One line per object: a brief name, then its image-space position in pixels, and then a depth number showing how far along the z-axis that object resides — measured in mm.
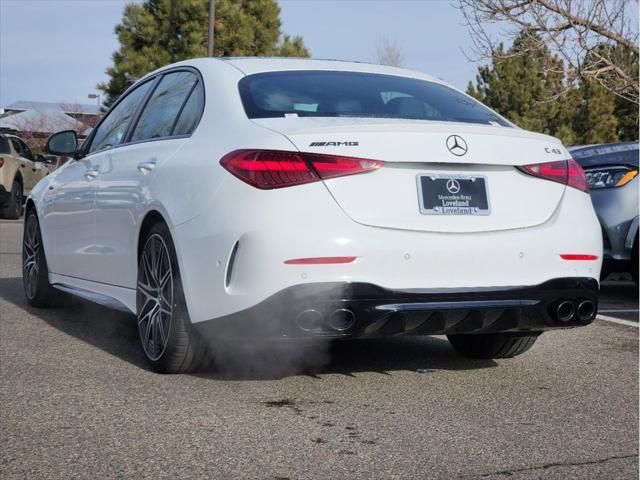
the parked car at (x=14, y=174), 18766
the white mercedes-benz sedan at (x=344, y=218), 4148
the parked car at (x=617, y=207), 8047
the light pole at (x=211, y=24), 28562
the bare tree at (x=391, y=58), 40250
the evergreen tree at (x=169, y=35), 33562
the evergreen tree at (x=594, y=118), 36125
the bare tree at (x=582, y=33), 15500
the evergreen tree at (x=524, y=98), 34031
